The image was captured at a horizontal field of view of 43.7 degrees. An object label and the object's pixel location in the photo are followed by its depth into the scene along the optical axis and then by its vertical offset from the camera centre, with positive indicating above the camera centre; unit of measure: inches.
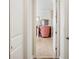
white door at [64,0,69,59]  95.9 -4.1
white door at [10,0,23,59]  65.2 +0.4
